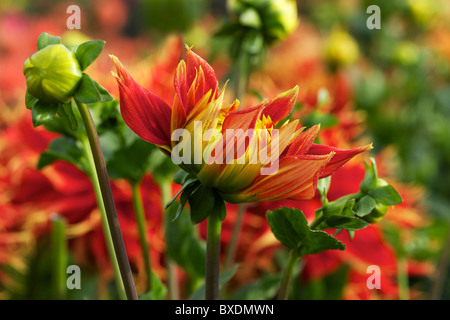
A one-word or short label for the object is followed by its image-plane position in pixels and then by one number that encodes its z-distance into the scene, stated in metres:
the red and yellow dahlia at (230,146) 0.32
